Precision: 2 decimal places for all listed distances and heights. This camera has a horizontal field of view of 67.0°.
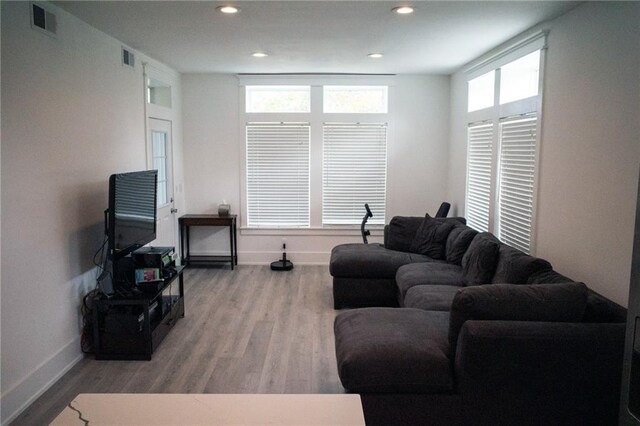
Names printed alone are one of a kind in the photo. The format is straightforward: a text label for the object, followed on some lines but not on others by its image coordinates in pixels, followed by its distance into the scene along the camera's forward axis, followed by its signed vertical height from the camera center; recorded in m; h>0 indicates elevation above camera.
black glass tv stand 3.77 -1.31
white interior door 5.62 -0.18
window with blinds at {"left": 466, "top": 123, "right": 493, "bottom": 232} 5.23 -0.14
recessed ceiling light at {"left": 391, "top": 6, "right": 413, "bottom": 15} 3.44 +1.10
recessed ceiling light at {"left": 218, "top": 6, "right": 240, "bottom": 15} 3.44 +1.09
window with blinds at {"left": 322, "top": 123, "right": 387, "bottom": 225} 6.83 -0.15
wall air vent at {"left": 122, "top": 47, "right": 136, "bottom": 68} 4.74 +1.01
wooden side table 6.54 -0.99
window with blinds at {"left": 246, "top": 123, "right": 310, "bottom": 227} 6.83 -0.19
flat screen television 3.68 -0.43
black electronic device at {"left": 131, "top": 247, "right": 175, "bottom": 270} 4.19 -0.86
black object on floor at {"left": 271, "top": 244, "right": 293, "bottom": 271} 6.66 -1.44
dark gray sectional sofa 2.50 -1.05
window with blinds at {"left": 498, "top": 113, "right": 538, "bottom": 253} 4.16 -0.14
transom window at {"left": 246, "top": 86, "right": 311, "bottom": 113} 6.81 +0.87
